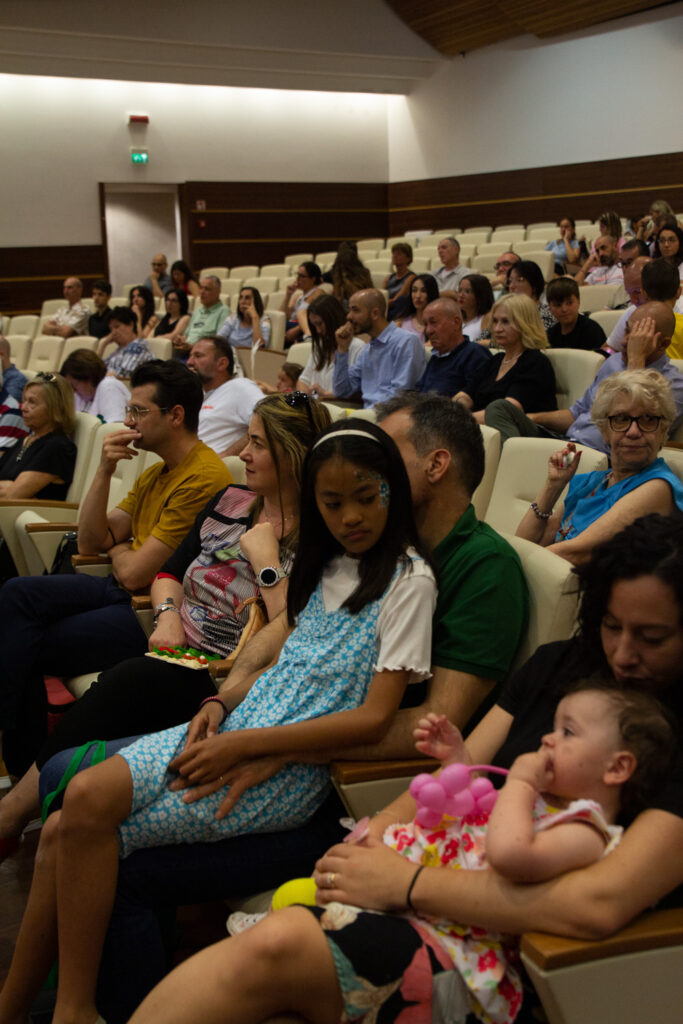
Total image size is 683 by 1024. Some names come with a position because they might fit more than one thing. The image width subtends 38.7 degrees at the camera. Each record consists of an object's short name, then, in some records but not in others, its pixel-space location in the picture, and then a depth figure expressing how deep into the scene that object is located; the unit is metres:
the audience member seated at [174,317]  9.11
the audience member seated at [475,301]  6.01
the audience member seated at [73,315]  10.15
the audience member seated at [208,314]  8.64
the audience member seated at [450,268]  8.23
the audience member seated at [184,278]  10.44
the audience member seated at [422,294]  6.58
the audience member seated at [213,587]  2.12
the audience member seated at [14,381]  5.45
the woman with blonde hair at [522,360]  4.11
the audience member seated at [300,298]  8.30
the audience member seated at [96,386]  4.78
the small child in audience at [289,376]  5.61
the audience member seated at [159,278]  11.60
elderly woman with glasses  2.22
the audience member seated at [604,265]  7.77
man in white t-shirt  4.01
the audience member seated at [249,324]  7.54
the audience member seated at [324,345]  5.40
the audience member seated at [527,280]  5.28
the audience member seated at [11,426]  4.61
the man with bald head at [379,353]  5.00
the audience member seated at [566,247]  9.10
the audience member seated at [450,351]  4.61
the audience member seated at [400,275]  8.23
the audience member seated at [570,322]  4.75
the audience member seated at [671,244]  6.14
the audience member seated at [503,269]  7.12
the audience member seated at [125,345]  6.56
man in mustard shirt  2.58
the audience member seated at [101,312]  9.72
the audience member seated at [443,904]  1.19
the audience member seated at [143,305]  9.43
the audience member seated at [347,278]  6.95
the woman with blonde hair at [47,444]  3.92
